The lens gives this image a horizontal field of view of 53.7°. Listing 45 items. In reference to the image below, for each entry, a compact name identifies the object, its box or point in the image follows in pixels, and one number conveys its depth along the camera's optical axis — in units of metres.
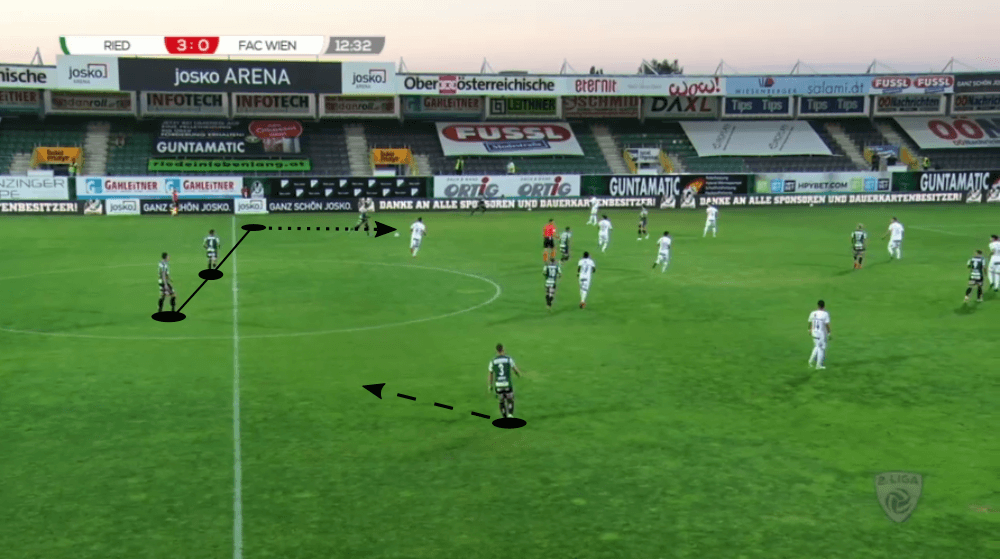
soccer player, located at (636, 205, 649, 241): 45.41
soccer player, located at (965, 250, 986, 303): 29.28
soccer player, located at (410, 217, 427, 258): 39.38
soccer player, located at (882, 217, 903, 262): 39.16
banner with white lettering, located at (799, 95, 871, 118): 80.88
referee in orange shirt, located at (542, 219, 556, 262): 39.00
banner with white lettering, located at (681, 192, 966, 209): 66.56
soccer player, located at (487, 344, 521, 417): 17.09
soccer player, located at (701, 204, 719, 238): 47.00
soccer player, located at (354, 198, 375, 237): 49.34
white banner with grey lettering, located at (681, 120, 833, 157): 76.94
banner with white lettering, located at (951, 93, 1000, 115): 82.44
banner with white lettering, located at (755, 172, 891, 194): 68.12
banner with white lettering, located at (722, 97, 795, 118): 80.75
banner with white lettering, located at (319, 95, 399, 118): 75.25
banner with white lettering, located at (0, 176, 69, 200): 58.38
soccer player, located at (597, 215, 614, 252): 40.72
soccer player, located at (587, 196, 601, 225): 52.16
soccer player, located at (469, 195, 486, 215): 62.03
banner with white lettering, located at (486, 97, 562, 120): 78.06
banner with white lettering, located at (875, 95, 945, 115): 82.31
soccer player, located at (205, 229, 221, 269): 33.75
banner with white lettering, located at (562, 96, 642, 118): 79.25
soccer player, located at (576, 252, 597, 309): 28.77
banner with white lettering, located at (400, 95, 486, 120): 76.25
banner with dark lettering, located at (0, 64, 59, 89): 65.19
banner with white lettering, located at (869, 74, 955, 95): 76.44
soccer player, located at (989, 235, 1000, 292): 31.39
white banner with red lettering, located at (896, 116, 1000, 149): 79.62
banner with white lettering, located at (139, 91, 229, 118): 72.38
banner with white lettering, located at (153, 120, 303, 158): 69.69
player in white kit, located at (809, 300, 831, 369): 21.50
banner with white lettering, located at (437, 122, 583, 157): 74.00
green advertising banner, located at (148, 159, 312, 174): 67.75
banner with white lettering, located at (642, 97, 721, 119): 79.69
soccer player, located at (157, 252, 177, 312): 27.14
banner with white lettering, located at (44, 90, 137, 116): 71.25
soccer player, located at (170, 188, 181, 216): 58.41
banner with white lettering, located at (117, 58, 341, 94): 66.75
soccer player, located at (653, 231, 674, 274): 35.72
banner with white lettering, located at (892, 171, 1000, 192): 68.75
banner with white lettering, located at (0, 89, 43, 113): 70.06
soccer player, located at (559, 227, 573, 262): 37.91
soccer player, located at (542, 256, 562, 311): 28.30
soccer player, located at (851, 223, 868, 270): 36.72
